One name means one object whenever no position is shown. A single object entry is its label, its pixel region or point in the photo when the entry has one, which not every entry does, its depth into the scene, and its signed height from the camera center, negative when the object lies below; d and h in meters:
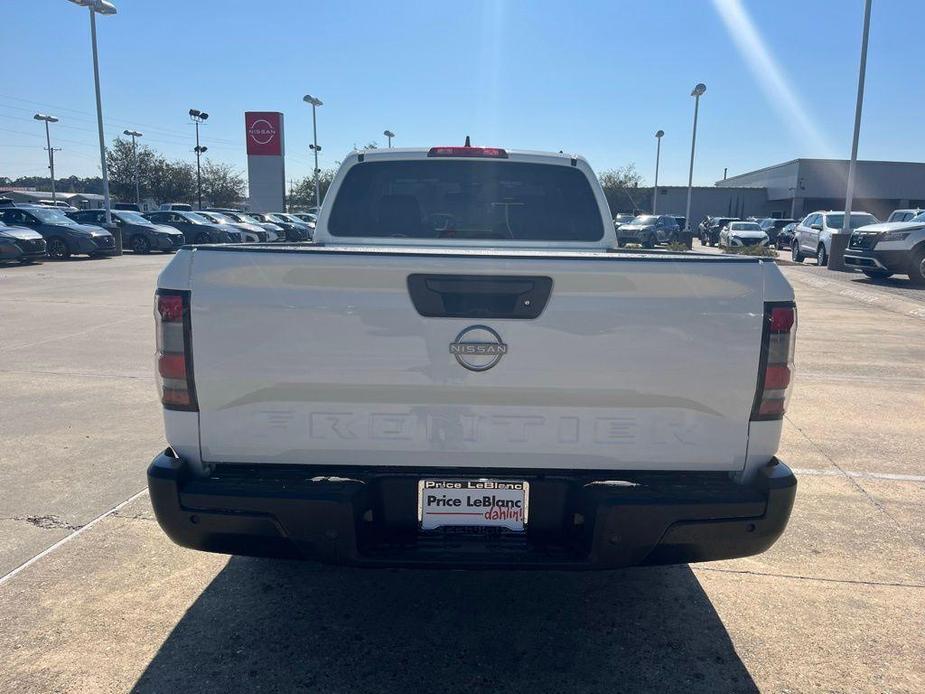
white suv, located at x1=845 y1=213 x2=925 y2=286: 16.92 -0.80
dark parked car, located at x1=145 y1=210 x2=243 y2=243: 28.05 -0.93
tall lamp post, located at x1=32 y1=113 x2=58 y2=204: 77.57 +4.99
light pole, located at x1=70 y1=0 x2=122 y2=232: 22.81 +4.93
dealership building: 61.22 +2.55
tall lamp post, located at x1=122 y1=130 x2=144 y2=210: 66.62 +4.68
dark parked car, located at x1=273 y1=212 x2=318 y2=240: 38.42 -0.70
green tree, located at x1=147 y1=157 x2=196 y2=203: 74.19 +2.35
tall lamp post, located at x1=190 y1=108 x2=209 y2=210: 60.97 +7.72
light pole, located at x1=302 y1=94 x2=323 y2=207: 49.19 +7.25
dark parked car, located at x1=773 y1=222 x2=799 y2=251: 36.53 -1.16
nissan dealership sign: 48.66 +3.18
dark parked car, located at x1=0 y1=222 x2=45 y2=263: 19.20 -1.15
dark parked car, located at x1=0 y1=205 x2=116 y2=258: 22.16 -0.85
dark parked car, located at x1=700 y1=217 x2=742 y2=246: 45.39 -1.11
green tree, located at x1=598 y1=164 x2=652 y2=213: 74.25 +1.81
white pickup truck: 2.38 -0.66
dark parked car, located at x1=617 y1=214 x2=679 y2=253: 30.27 -0.81
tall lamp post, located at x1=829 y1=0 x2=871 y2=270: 21.69 +2.25
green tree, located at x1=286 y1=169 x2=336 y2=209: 84.94 +1.59
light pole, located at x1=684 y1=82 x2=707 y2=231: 39.19 +6.54
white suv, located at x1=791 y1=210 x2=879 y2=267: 23.69 -0.59
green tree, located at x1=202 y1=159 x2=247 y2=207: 80.19 +2.19
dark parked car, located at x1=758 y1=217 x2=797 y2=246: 40.09 -0.68
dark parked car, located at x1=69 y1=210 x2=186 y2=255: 26.16 -1.02
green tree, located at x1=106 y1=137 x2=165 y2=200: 73.31 +3.54
